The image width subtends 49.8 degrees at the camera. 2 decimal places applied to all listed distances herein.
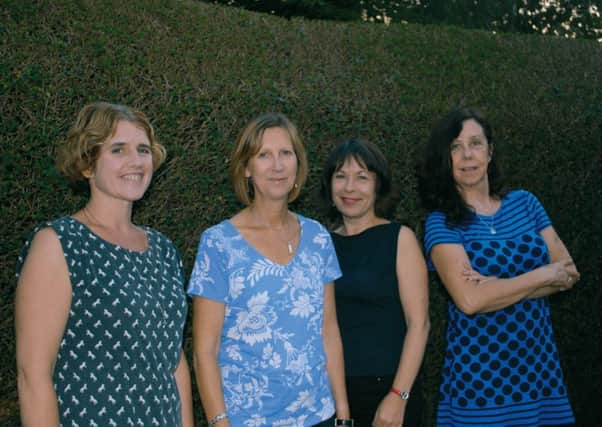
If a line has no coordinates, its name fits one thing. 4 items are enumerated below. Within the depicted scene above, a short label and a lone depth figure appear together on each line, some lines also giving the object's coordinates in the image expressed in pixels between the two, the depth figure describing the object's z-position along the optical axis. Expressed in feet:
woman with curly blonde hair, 7.17
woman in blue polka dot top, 11.40
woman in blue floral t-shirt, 9.32
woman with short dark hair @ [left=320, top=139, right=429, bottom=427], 10.77
